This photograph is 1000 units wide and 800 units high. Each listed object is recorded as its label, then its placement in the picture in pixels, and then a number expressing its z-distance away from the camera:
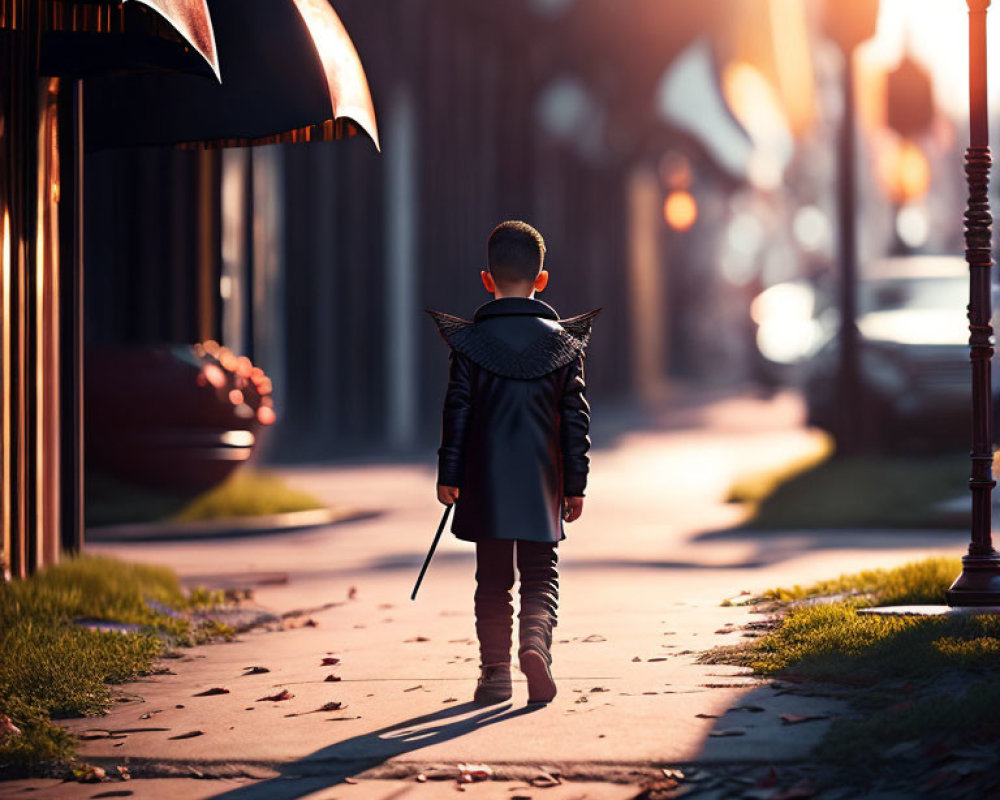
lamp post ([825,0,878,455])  27.02
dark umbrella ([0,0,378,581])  14.89
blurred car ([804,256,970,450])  26.65
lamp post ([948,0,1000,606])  12.52
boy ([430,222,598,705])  10.83
